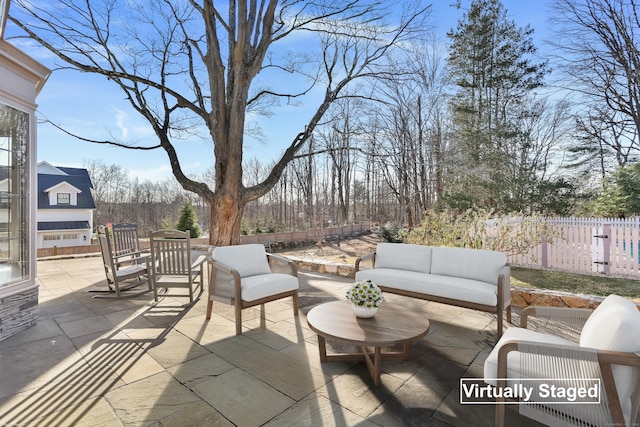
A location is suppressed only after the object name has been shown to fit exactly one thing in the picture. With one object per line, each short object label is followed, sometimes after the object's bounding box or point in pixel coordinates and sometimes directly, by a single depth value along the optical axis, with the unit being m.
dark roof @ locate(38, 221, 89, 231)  14.31
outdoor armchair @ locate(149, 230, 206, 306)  3.88
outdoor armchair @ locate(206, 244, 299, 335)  3.11
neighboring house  14.49
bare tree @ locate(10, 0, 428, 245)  6.77
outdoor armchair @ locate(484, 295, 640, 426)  1.38
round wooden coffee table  2.09
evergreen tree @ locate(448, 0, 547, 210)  12.33
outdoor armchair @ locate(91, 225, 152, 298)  4.13
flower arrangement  2.37
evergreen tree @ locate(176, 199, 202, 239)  13.75
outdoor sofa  3.02
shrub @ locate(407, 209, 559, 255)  5.73
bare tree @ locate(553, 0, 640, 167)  8.02
